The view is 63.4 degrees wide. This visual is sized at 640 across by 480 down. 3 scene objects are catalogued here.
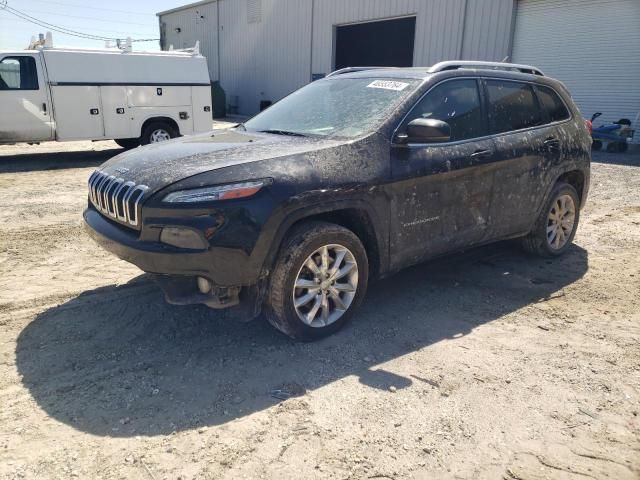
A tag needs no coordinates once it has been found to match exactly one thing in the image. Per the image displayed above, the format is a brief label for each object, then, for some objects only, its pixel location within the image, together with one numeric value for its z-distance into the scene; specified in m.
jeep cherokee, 3.04
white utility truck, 10.38
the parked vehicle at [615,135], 12.71
